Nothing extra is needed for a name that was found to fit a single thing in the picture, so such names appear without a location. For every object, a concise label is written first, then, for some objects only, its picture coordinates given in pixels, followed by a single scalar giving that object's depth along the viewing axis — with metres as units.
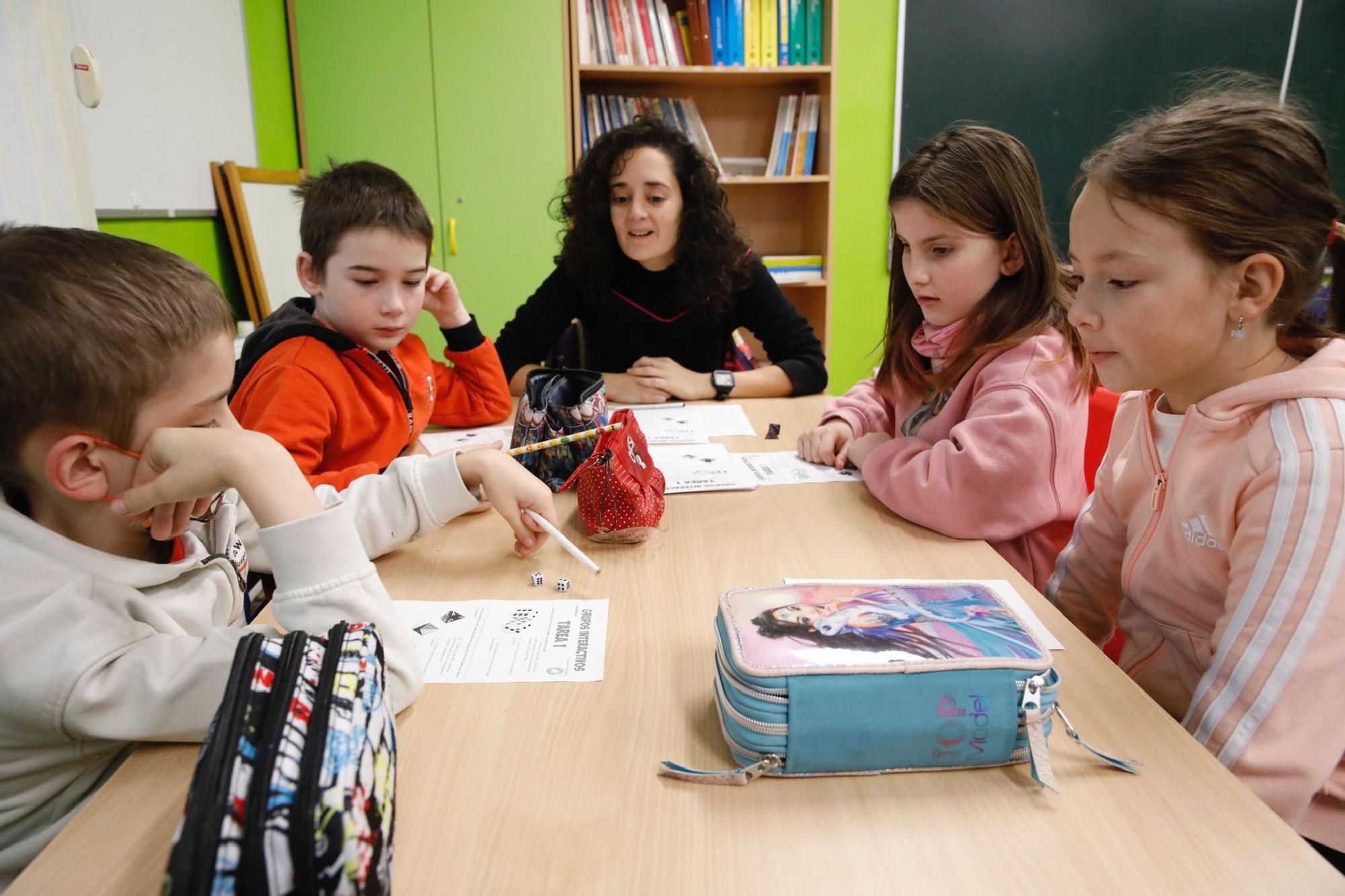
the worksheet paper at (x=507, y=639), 0.87
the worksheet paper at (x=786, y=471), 1.48
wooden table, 0.61
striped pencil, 1.28
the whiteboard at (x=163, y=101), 2.09
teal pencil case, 0.70
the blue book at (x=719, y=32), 3.43
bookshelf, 3.44
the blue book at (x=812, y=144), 3.67
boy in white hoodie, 0.71
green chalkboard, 3.73
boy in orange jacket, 1.41
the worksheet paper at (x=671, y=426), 1.72
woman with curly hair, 2.17
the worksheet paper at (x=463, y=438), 1.70
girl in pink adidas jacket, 0.82
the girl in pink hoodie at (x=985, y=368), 1.24
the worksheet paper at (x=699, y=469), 1.43
